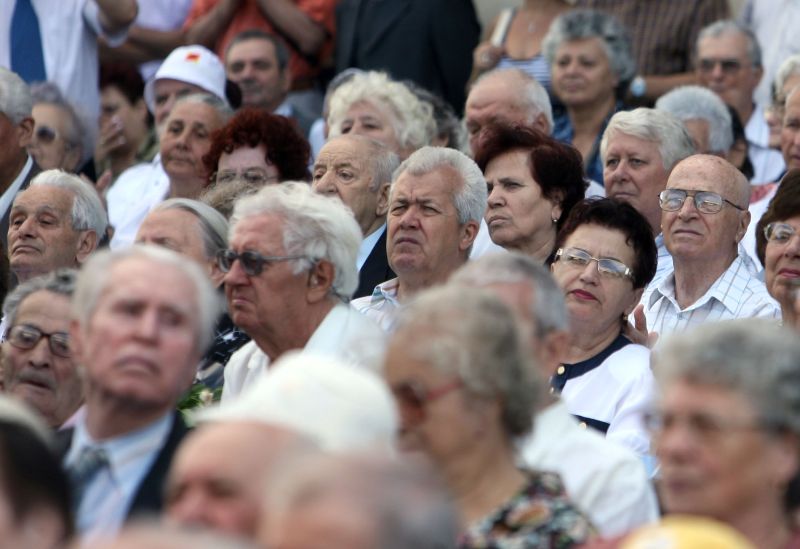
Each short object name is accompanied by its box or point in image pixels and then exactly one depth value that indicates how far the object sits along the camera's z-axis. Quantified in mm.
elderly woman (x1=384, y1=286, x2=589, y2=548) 8297
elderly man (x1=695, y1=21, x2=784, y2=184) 19500
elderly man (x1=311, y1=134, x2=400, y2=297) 15359
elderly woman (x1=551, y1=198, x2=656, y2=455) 12023
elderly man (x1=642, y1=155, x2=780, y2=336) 14320
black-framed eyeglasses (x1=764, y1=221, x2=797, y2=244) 13078
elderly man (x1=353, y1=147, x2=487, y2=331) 14031
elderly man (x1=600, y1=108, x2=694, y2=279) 15977
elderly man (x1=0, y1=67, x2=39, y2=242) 16781
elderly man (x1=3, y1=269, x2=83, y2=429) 11602
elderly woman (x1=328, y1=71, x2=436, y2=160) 17328
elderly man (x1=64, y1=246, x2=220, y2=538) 9125
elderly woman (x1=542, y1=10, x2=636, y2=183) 18578
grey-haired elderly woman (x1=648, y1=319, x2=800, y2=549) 7738
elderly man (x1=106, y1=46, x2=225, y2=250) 18734
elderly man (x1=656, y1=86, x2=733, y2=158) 17281
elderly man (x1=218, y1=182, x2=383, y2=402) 11937
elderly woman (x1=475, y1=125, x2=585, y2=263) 14773
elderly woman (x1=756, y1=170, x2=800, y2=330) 12914
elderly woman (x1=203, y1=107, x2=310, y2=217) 16172
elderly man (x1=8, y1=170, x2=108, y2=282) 14953
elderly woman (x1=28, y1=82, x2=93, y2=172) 19234
